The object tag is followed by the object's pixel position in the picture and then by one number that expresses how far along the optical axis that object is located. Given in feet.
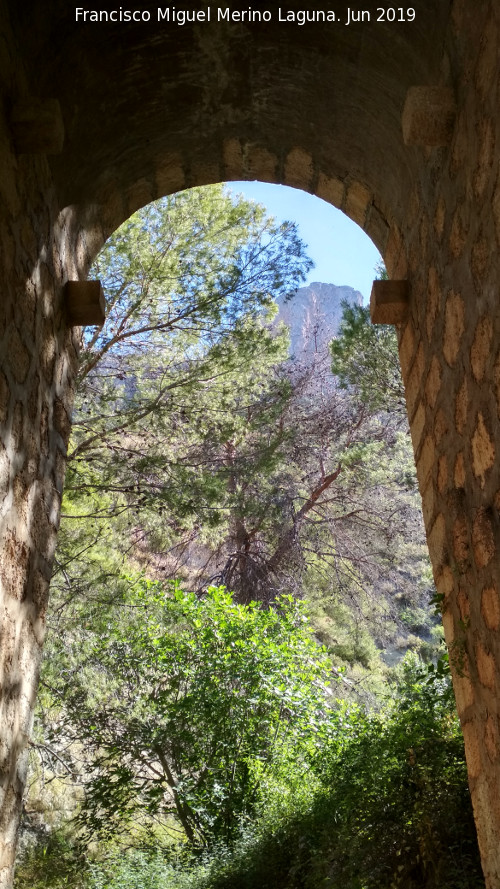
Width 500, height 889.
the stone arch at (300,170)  14.19
